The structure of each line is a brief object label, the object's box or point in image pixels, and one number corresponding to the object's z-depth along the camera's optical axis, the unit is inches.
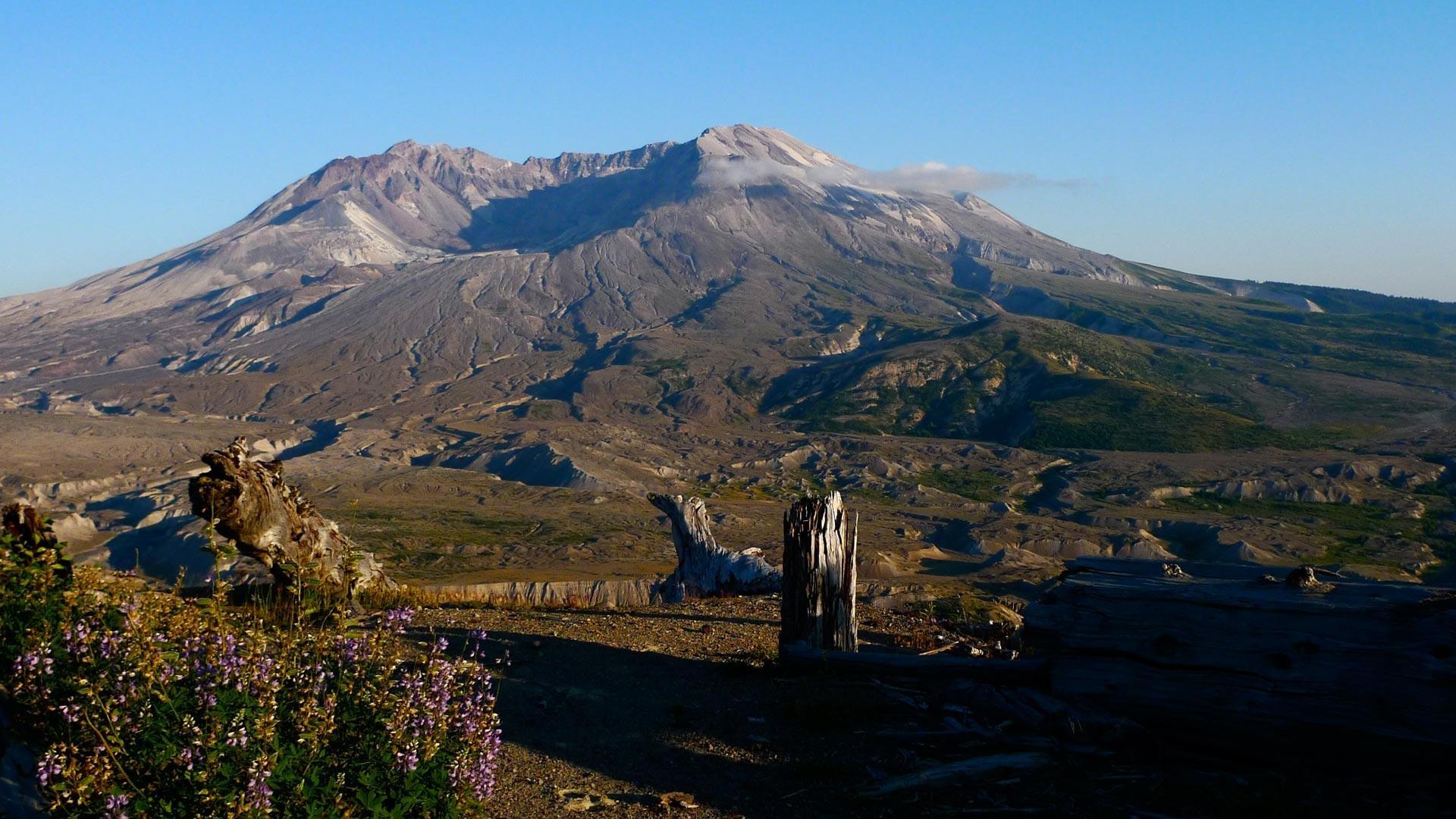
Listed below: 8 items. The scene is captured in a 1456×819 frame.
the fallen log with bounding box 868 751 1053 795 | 324.5
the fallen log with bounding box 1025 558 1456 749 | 311.3
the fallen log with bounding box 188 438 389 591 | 524.1
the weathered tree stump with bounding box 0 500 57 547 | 414.6
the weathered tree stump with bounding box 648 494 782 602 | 803.4
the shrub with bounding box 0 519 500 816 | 209.2
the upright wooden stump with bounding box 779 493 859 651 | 469.1
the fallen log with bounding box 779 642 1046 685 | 396.5
